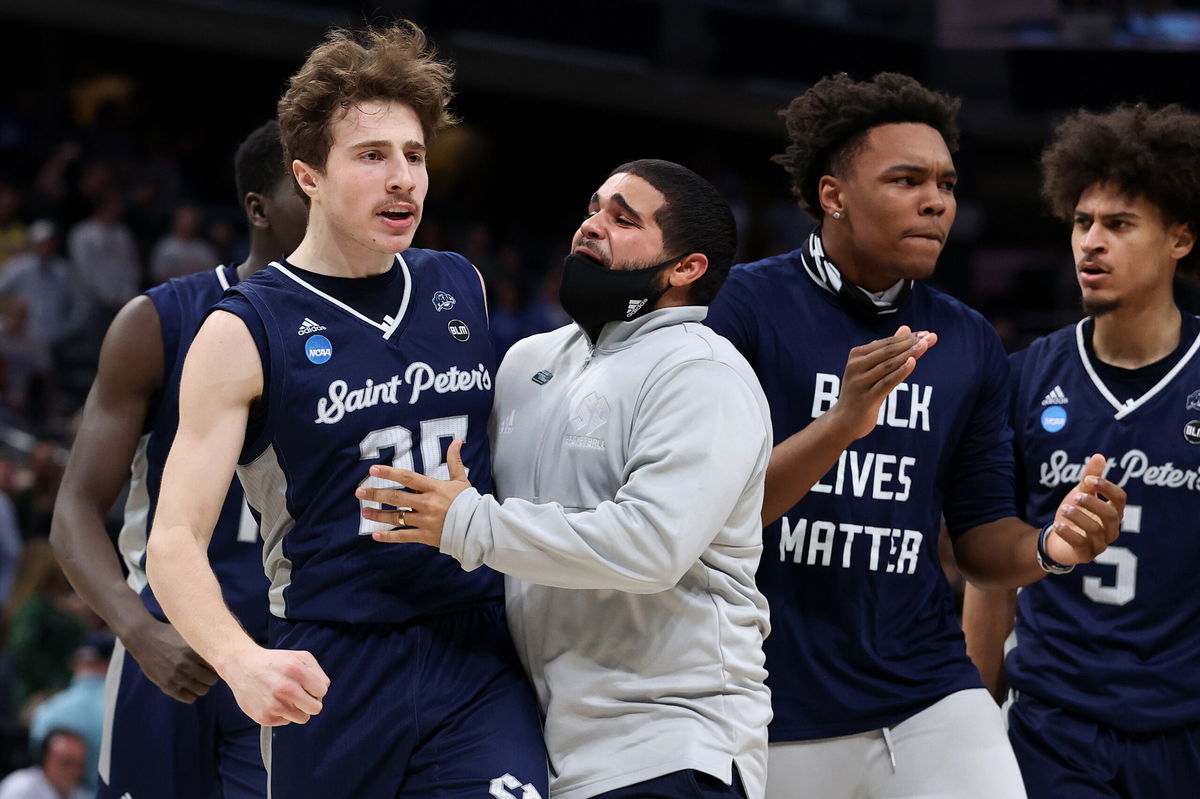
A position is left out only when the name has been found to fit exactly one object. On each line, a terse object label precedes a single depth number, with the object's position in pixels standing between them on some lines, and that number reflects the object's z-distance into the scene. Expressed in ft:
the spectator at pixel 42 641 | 32.96
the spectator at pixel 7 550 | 34.24
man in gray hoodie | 10.34
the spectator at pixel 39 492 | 36.63
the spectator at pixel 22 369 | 41.88
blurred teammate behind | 14.03
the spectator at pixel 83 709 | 29.66
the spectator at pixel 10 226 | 44.83
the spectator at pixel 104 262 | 44.68
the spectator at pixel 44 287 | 43.09
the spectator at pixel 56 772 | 27.96
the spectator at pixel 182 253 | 45.34
